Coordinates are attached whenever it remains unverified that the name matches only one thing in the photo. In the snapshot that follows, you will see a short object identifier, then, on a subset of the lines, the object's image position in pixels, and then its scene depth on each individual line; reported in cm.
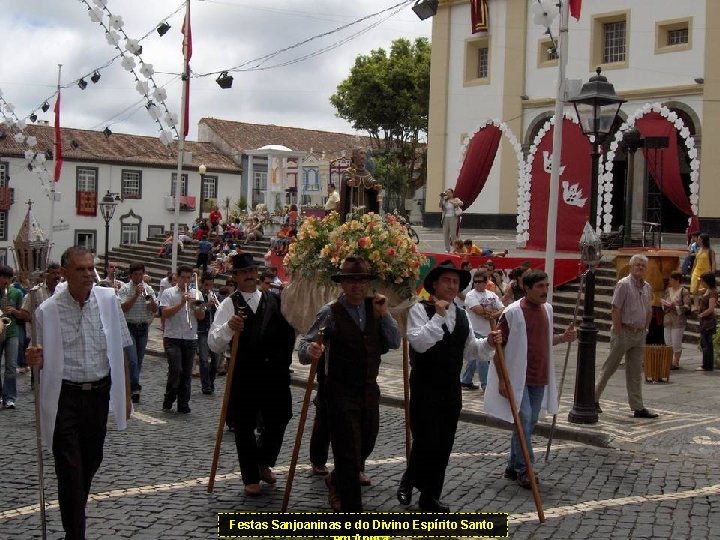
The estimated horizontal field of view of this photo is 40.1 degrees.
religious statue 1206
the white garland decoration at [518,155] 2625
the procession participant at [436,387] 667
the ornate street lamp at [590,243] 1024
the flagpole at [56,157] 2870
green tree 4981
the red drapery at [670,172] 2405
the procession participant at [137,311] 1193
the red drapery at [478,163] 2808
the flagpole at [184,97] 2148
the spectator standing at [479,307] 1215
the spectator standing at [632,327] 1043
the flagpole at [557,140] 1345
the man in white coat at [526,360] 767
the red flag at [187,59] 2162
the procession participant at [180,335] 1132
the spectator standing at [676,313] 1441
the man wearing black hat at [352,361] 626
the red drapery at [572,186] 2344
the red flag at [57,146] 2869
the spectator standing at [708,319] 1412
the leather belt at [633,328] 1057
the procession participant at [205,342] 1266
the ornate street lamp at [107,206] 3238
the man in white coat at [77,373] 568
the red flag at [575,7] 1448
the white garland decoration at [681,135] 2594
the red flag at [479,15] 3306
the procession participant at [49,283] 1191
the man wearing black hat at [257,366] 731
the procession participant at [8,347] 1117
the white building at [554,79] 2753
